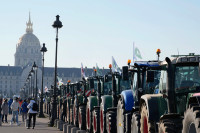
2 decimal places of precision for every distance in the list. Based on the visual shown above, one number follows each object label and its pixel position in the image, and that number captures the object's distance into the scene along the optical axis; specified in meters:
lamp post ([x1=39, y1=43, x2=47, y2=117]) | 39.18
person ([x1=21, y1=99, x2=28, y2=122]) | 31.23
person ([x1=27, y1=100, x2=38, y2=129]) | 25.59
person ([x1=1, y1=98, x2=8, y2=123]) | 30.37
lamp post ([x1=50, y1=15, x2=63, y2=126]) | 28.64
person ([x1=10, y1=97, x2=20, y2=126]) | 28.62
